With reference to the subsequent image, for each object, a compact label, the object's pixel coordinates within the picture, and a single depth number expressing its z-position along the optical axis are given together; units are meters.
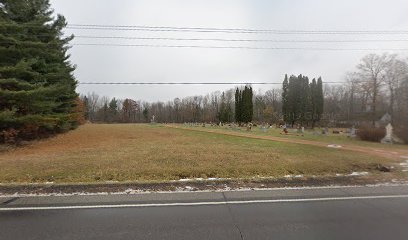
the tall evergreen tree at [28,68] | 16.91
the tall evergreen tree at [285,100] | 64.00
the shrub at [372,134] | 26.08
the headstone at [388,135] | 24.62
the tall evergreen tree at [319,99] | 62.56
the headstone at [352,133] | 30.04
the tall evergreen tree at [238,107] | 68.04
